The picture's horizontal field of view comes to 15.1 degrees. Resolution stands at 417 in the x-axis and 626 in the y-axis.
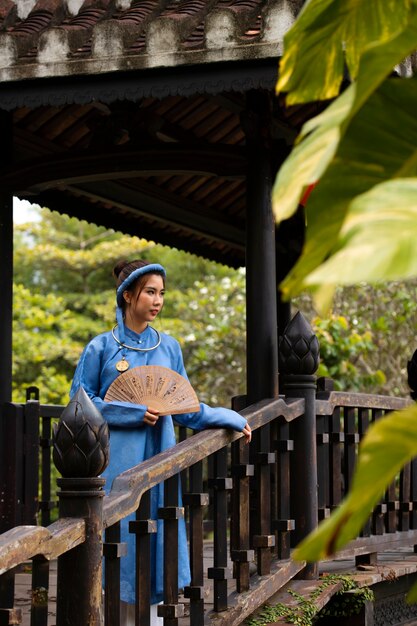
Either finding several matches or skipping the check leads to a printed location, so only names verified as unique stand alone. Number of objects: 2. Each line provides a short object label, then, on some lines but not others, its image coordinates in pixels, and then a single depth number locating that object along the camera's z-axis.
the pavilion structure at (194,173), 6.30
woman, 6.63
